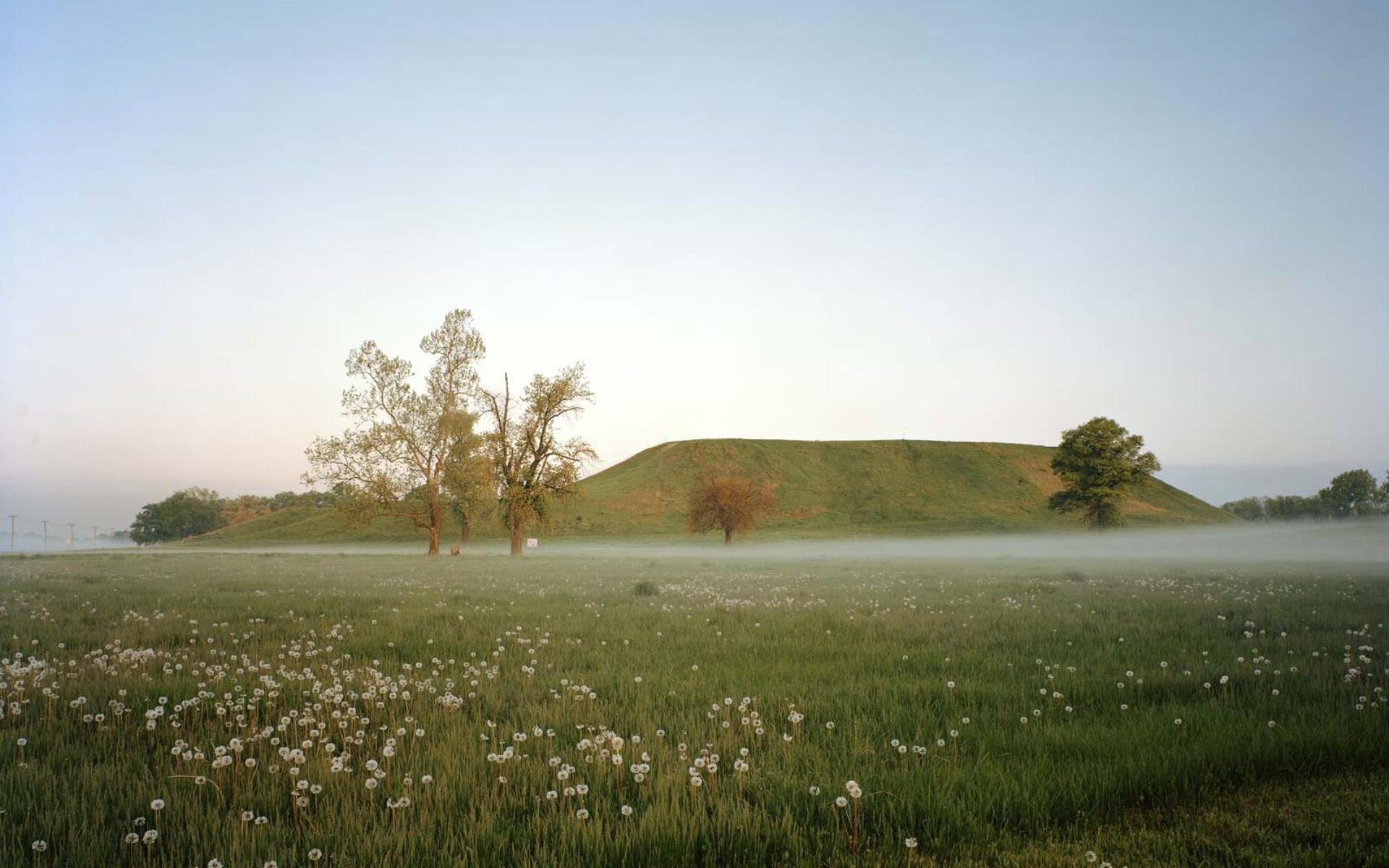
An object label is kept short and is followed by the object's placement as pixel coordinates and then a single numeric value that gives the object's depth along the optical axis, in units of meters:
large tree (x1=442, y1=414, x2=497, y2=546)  44.50
